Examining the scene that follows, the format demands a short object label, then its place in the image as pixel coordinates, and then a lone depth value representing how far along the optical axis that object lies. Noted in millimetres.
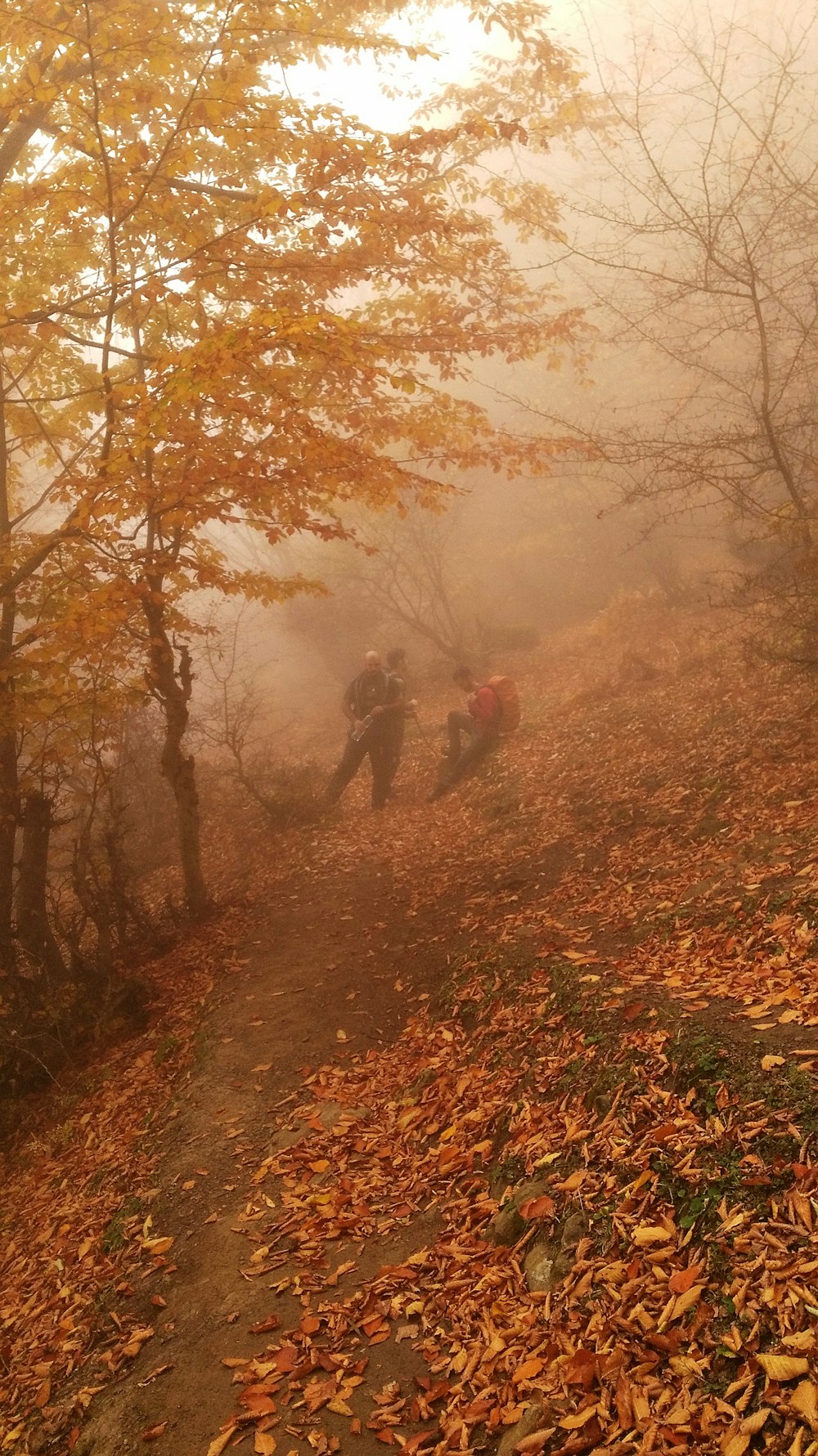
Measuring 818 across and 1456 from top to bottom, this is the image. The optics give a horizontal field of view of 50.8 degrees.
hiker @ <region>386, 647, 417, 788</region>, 11172
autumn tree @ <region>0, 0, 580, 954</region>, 5918
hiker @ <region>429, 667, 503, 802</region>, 11219
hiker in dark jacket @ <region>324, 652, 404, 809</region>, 11062
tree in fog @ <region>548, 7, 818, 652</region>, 7074
